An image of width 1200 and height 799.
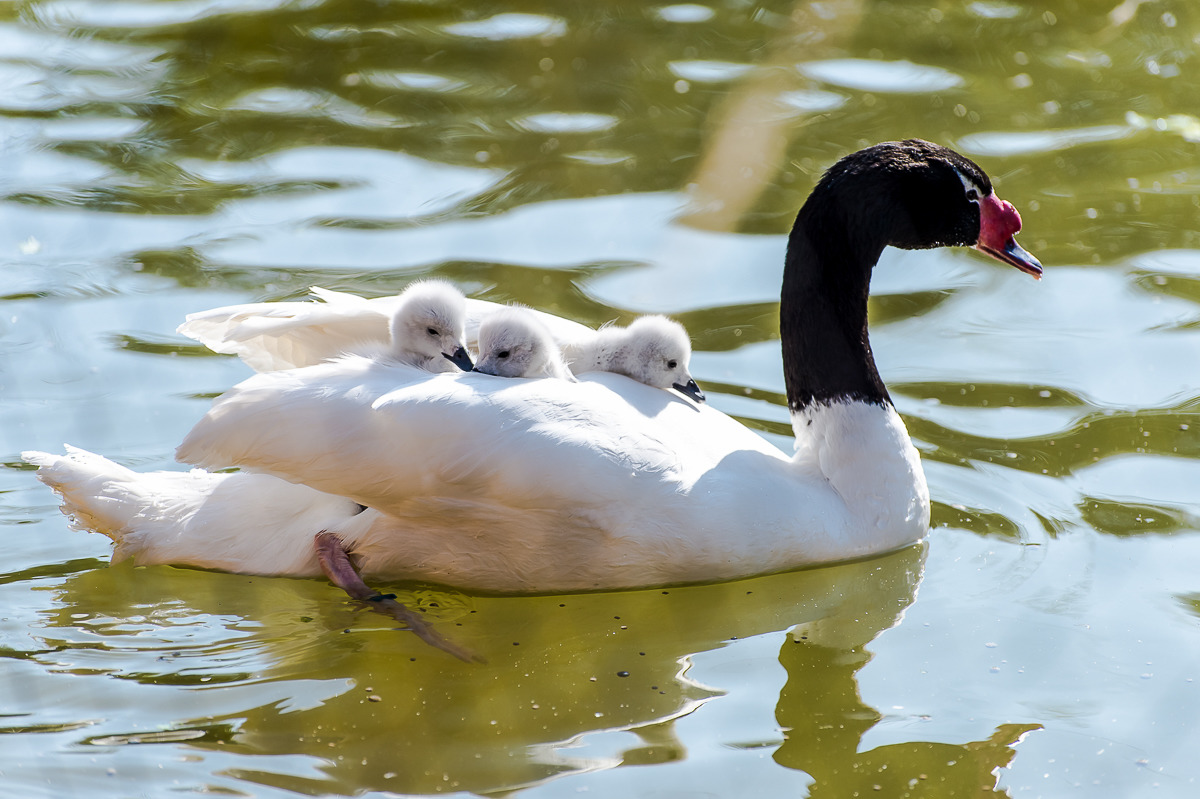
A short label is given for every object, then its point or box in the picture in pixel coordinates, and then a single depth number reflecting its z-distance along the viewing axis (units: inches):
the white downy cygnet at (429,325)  370.9
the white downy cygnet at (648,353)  386.6
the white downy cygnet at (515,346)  365.4
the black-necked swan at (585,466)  338.3
